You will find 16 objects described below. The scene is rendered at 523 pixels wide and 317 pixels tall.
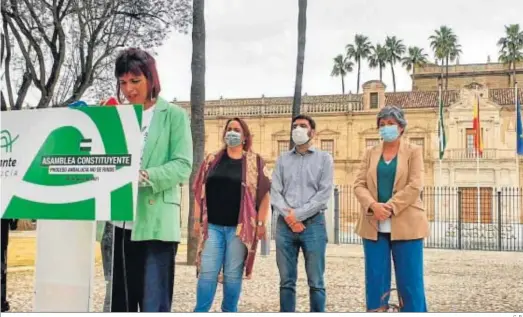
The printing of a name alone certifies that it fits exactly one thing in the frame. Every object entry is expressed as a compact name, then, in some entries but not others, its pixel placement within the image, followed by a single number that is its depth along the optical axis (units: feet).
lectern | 9.55
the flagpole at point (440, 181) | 73.13
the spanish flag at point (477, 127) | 79.36
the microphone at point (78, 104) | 10.00
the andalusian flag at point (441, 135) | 71.51
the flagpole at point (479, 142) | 80.12
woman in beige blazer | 12.02
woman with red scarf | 12.17
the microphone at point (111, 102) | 10.41
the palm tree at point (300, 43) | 31.83
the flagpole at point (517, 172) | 92.48
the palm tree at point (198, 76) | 27.20
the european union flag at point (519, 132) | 57.86
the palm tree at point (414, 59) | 128.06
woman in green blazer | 9.95
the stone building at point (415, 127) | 94.02
